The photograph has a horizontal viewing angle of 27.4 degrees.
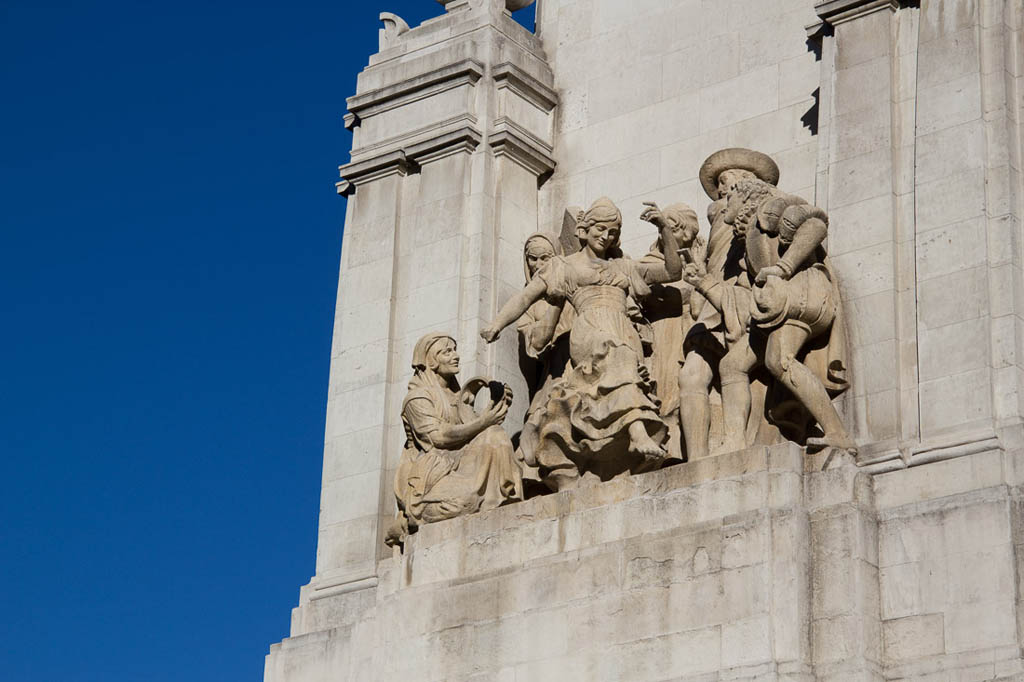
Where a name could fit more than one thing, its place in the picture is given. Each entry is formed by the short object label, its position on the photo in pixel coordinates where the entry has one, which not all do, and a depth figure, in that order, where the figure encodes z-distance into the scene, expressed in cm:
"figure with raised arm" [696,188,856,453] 1755
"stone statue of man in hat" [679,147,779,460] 1822
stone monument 1644
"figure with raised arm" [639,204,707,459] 1955
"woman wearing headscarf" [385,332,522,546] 1912
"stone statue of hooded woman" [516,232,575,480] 1927
